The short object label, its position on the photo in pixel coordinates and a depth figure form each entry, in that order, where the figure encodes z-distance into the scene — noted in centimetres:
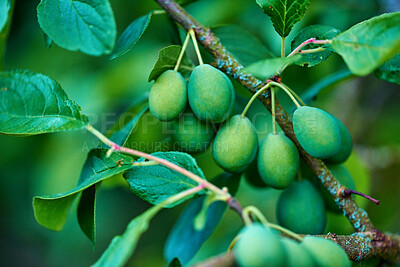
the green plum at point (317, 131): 51
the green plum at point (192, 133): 54
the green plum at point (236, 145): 52
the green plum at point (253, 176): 57
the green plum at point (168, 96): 53
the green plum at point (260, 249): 43
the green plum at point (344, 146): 55
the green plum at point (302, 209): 55
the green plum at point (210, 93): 52
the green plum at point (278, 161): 52
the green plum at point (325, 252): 45
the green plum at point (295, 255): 44
